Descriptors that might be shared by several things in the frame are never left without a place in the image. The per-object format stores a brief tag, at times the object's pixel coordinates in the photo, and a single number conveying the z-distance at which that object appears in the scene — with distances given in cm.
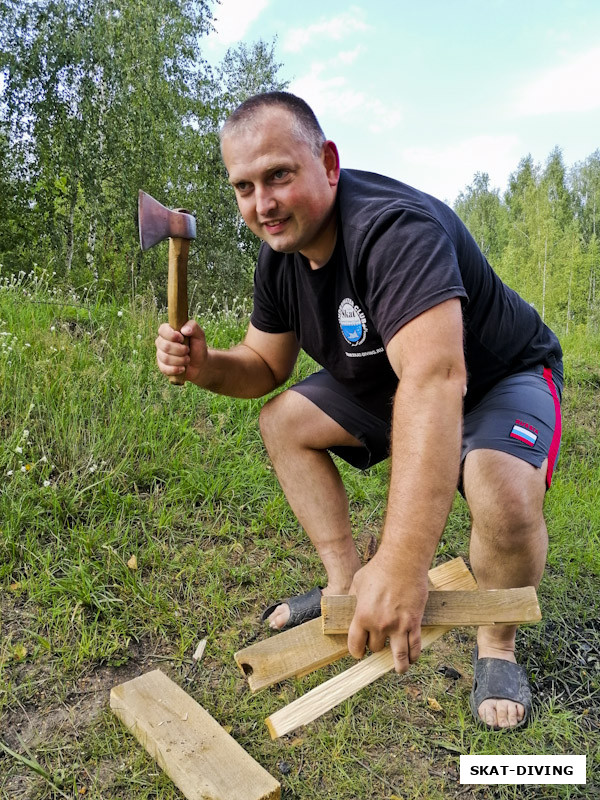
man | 146
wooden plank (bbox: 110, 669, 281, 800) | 171
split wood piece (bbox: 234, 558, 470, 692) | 154
